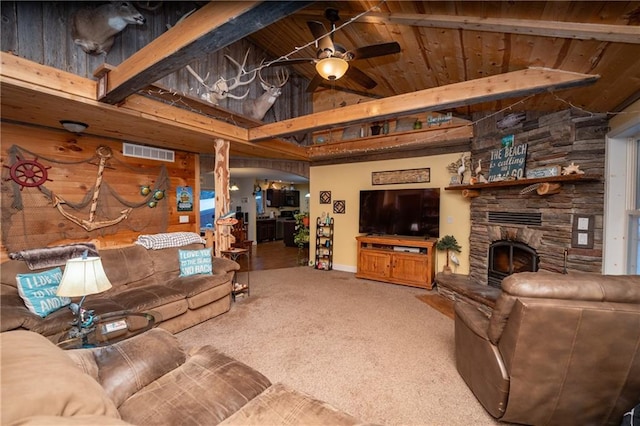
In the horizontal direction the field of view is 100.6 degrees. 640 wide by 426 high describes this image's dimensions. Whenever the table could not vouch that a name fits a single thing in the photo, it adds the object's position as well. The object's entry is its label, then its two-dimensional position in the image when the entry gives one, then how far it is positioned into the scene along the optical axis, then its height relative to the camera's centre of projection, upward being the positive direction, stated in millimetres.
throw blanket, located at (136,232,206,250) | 3525 -474
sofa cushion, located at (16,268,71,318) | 2271 -759
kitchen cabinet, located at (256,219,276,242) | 9727 -856
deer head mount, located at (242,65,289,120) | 4285 +1689
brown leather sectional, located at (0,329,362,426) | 810 -881
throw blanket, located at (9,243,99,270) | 2523 -494
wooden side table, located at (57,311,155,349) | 1827 -941
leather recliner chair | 1420 -778
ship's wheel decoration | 3111 +390
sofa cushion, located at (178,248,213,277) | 3490 -746
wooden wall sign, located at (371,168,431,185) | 4953 +618
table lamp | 1737 -505
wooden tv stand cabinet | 4570 -936
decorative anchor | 3615 -60
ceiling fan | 2523 +1576
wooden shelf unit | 5930 -838
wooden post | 4145 +251
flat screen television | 4707 -74
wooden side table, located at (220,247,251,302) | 3934 -1209
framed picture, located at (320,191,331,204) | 6090 +240
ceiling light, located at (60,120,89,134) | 3175 +972
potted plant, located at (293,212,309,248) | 6645 -578
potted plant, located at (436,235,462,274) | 4531 -633
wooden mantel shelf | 2793 +332
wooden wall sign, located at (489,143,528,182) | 3537 +648
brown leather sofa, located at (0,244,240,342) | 2176 -932
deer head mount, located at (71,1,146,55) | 2600 +1824
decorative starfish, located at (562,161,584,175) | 2883 +437
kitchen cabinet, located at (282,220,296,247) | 9023 -847
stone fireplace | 2875 +24
